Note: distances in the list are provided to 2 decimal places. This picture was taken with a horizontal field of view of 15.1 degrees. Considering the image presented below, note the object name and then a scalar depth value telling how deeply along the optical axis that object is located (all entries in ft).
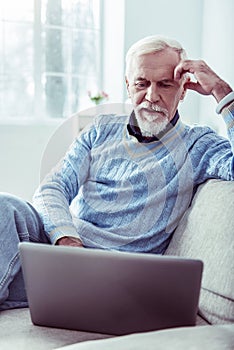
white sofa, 5.80
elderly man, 6.90
